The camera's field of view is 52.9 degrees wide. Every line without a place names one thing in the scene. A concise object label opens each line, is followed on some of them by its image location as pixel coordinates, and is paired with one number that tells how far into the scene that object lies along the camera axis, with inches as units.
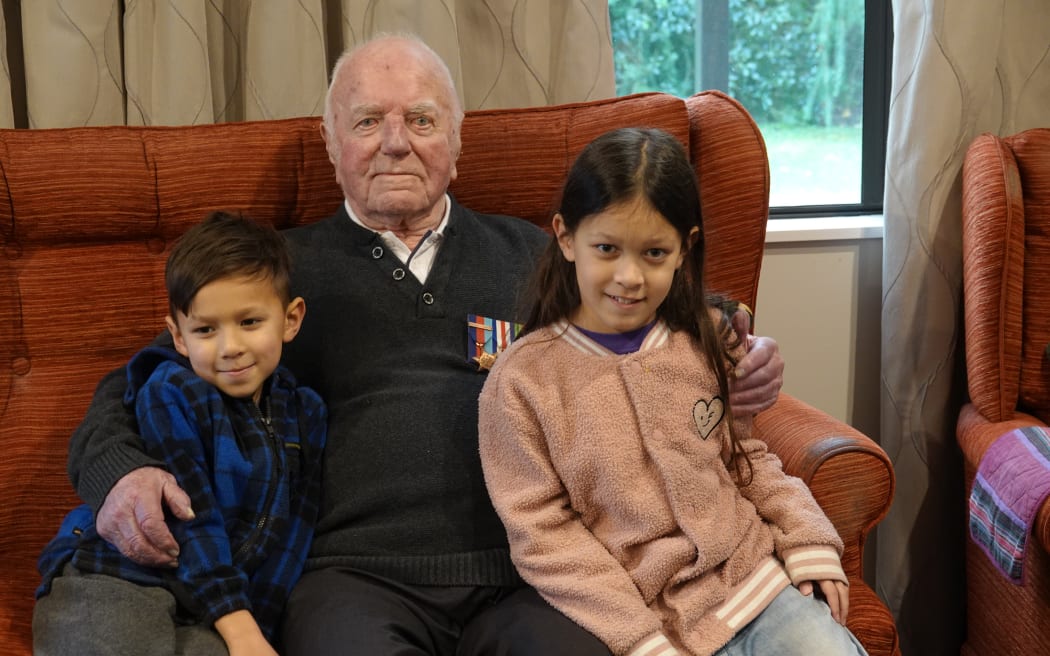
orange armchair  78.5
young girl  53.0
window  104.6
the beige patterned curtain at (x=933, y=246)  86.4
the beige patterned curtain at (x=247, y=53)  79.0
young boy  52.9
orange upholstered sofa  68.6
